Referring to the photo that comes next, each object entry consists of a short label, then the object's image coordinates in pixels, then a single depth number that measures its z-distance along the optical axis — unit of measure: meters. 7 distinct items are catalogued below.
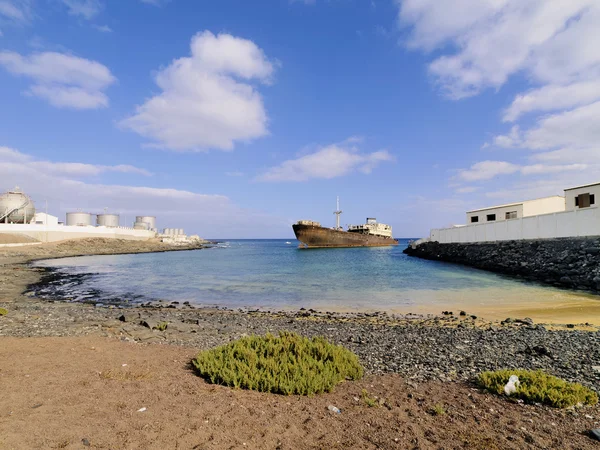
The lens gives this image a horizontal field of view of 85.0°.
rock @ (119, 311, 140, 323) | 12.20
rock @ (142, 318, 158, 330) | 11.05
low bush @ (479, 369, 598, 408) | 5.34
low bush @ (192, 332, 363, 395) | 5.86
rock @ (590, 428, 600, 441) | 4.33
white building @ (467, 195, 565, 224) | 42.72
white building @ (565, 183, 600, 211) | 31.97
